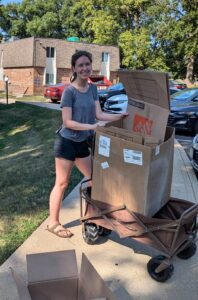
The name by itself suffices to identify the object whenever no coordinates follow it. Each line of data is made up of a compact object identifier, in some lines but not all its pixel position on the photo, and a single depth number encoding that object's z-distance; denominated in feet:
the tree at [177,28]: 123.24
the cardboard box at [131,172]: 10.19
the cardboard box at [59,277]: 8.35
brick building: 134.62
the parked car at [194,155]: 21.77
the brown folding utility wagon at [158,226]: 10.37
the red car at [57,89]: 78.54
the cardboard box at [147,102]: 10.48
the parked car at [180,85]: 85.05
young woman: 11.64
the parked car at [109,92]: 62.03
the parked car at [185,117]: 38.42
